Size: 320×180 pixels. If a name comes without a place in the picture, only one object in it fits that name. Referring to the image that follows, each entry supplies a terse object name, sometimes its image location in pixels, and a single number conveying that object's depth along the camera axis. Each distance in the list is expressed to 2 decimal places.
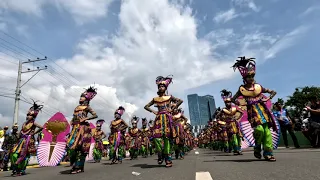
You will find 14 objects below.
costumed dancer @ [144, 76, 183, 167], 5.47
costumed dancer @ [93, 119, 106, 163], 11.63
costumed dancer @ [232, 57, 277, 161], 4.79
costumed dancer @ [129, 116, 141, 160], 12.33
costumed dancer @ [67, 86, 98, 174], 5.26
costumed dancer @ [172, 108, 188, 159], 8.00
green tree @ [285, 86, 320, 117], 33.23
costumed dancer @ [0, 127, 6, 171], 9.48
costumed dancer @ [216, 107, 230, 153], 10.13
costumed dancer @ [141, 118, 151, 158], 14.95
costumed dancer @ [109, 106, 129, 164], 8.25
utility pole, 14.91
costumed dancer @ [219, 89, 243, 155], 7.86
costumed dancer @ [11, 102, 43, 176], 5.98
